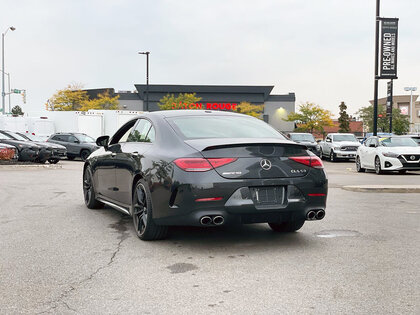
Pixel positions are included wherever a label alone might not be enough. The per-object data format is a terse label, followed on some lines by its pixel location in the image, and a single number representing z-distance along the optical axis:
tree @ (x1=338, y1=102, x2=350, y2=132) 92.94
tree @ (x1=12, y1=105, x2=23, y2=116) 139.55
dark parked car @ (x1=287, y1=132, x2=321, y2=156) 32.12
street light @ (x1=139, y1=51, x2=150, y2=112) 49.58
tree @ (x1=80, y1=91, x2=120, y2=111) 65.06
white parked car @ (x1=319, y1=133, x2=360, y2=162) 30.17
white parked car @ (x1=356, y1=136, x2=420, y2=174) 18.19
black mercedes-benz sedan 5.57
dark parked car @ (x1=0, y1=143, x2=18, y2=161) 20.75
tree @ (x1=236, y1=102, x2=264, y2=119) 65.31
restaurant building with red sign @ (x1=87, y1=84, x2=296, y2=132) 71.06
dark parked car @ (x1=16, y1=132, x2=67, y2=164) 22.99
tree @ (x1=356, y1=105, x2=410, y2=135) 68.62
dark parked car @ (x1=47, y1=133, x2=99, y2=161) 28.38
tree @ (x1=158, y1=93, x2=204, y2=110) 63.95
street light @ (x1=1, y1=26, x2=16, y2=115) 47.72
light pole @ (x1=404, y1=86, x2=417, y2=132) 76.31
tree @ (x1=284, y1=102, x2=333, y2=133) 64.75
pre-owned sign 30.28
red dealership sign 68.56
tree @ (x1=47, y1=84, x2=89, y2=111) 67.94
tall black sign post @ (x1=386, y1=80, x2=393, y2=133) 39.58
